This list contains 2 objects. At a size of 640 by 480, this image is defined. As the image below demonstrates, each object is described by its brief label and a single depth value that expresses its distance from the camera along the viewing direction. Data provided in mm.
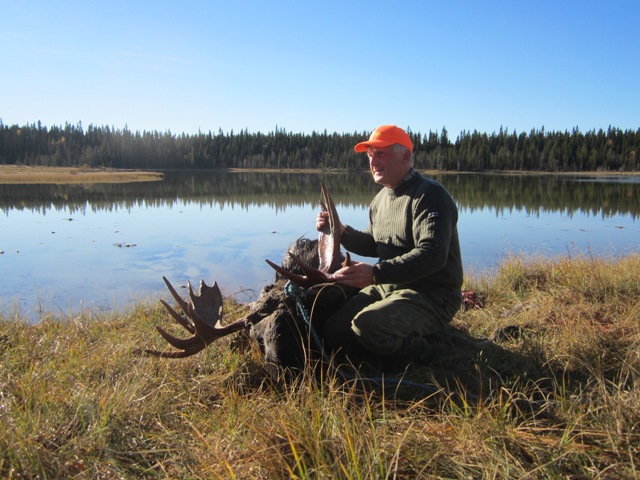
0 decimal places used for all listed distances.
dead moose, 3928
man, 3918
